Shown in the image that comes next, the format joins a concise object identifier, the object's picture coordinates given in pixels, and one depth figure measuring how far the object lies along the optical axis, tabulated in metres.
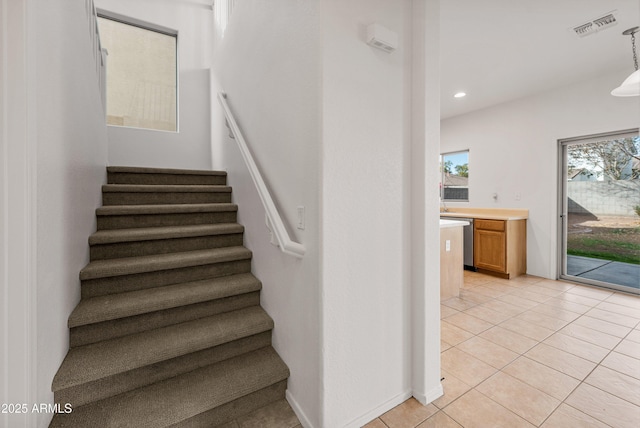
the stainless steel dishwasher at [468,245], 4.48
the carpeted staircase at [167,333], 1.35
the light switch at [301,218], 1.44
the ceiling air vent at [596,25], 2.37
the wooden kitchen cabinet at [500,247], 4.02
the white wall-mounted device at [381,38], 1.37
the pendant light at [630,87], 2.02
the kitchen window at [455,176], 5.18
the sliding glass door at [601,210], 3.49
